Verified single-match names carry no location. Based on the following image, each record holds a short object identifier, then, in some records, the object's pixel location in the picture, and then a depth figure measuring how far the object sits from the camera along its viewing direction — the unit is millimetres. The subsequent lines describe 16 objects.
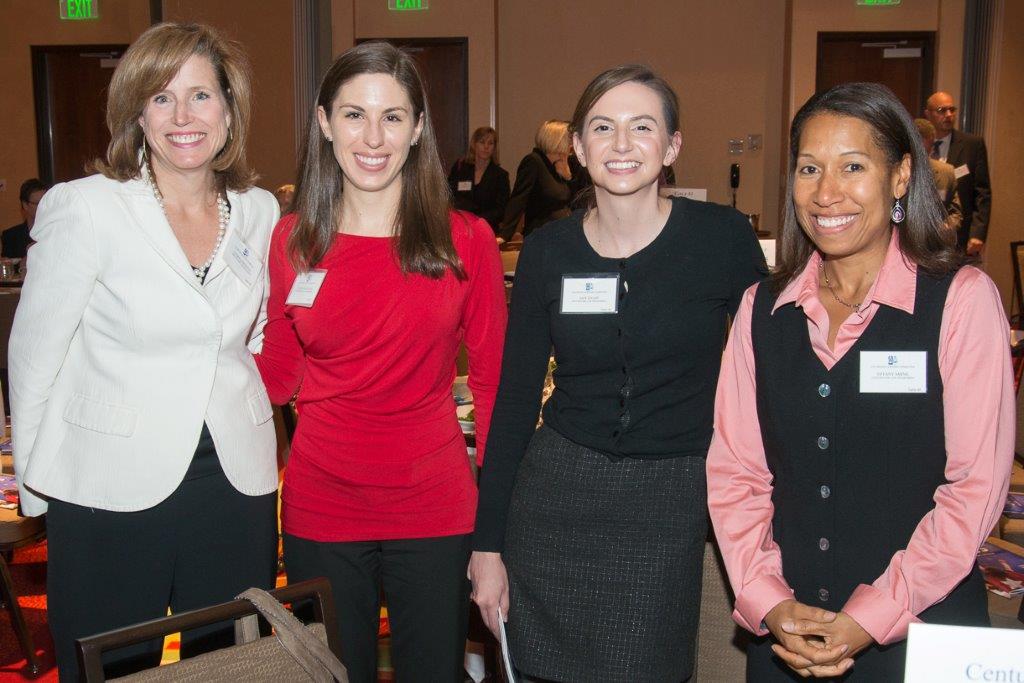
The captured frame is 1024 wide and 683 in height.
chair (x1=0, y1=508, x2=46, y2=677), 3117
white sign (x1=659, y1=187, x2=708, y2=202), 6375
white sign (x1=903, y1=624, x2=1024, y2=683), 1072
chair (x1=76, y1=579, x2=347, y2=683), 1282
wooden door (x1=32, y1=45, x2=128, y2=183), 10180
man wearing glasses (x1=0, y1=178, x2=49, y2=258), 7734
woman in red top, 1924
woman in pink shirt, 1457
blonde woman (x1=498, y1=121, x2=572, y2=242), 8375
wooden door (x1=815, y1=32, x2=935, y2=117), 9953
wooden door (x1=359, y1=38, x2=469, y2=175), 10227
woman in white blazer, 1818
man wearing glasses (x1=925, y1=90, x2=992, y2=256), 7988
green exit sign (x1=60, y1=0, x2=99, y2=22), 9992
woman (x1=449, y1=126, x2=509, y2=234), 9359
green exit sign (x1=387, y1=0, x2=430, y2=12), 10070
